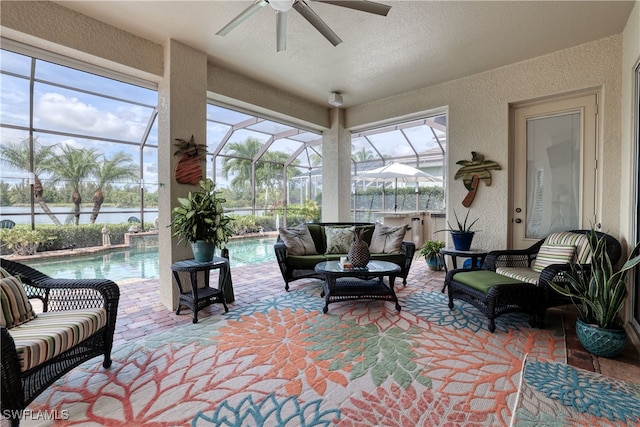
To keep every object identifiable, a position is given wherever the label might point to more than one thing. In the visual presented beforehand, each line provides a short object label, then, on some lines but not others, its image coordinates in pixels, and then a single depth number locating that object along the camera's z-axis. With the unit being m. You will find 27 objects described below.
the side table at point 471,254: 3.90
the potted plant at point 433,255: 5.18
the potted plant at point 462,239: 4.06
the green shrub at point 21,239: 6.15
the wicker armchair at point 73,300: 1.82
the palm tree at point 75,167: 7.23
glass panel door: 3.69
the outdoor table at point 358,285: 3.28
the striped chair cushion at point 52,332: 1.57
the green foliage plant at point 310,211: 10.38
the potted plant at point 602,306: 2.24
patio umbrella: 7.28
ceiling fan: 2.13
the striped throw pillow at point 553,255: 3.20
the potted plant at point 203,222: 3.14
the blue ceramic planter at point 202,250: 3.18
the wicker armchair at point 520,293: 2.76
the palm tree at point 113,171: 7.76
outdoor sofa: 4.07
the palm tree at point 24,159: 5.88
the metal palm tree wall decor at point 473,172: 4.30
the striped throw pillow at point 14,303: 1.84
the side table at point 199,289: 3.03
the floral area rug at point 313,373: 1.69
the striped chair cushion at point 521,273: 3.05
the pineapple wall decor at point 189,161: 3.46
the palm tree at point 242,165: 9.48
